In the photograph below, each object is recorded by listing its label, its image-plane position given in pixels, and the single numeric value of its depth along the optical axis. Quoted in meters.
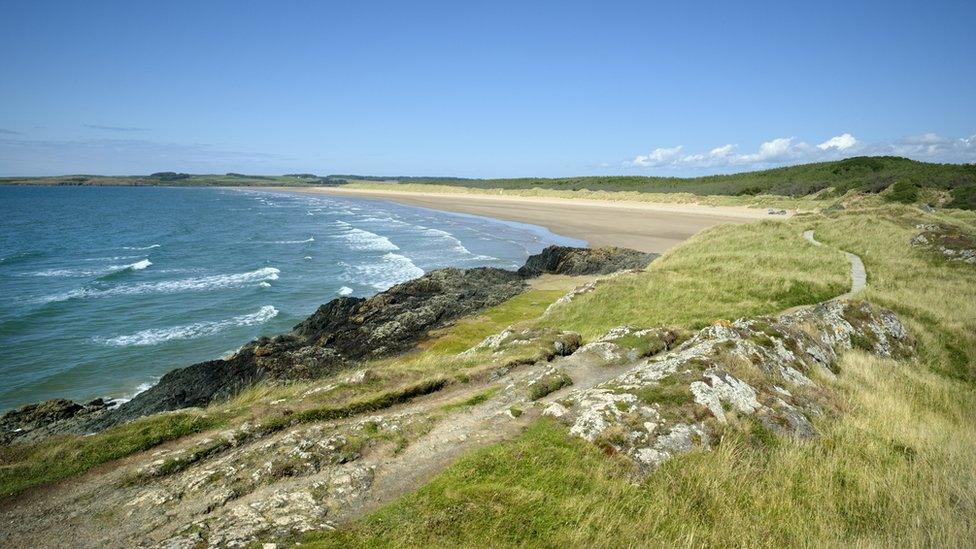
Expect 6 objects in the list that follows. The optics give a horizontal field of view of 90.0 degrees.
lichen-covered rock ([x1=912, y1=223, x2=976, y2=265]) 27.28
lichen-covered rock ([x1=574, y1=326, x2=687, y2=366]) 14.52
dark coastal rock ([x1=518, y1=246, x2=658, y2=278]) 41.47
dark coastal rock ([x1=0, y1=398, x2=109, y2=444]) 16.91
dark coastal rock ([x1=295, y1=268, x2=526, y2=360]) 25.61
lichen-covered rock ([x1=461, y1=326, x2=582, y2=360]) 16.22
